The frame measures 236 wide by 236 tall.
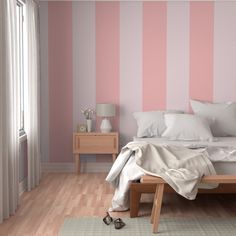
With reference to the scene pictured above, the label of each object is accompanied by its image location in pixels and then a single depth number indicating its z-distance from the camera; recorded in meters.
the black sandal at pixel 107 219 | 3.90
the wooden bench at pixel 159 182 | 3.69
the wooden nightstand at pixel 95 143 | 6.24
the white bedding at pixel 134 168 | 4.16
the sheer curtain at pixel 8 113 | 4.03
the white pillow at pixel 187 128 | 5.54
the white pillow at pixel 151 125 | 5.96
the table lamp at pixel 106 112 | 6.21
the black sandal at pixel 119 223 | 3.79
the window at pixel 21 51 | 5.47
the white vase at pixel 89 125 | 6.36
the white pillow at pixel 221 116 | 5.90
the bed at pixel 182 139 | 4.12
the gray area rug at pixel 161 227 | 3.68
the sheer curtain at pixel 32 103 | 5.42
